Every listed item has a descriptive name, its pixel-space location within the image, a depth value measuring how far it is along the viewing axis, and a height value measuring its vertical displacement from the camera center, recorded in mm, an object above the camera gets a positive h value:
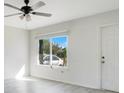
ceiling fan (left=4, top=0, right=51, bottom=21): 2161 +875
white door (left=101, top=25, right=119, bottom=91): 2932 -340
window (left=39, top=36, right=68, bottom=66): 4095 -206
